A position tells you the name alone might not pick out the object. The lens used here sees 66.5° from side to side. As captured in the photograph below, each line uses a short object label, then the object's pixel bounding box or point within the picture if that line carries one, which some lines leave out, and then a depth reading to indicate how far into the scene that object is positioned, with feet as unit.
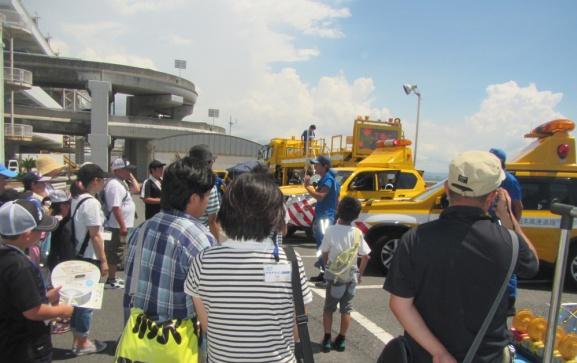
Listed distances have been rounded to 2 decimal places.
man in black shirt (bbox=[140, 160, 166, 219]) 21.99
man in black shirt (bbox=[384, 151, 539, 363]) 6.45
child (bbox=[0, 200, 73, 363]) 7.79
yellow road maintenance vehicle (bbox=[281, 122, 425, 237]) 35.14
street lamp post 72.38
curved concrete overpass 149.79
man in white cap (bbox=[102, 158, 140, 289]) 19.86
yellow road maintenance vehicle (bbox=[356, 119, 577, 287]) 23.53
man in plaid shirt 7.58
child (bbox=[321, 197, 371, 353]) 14.67
